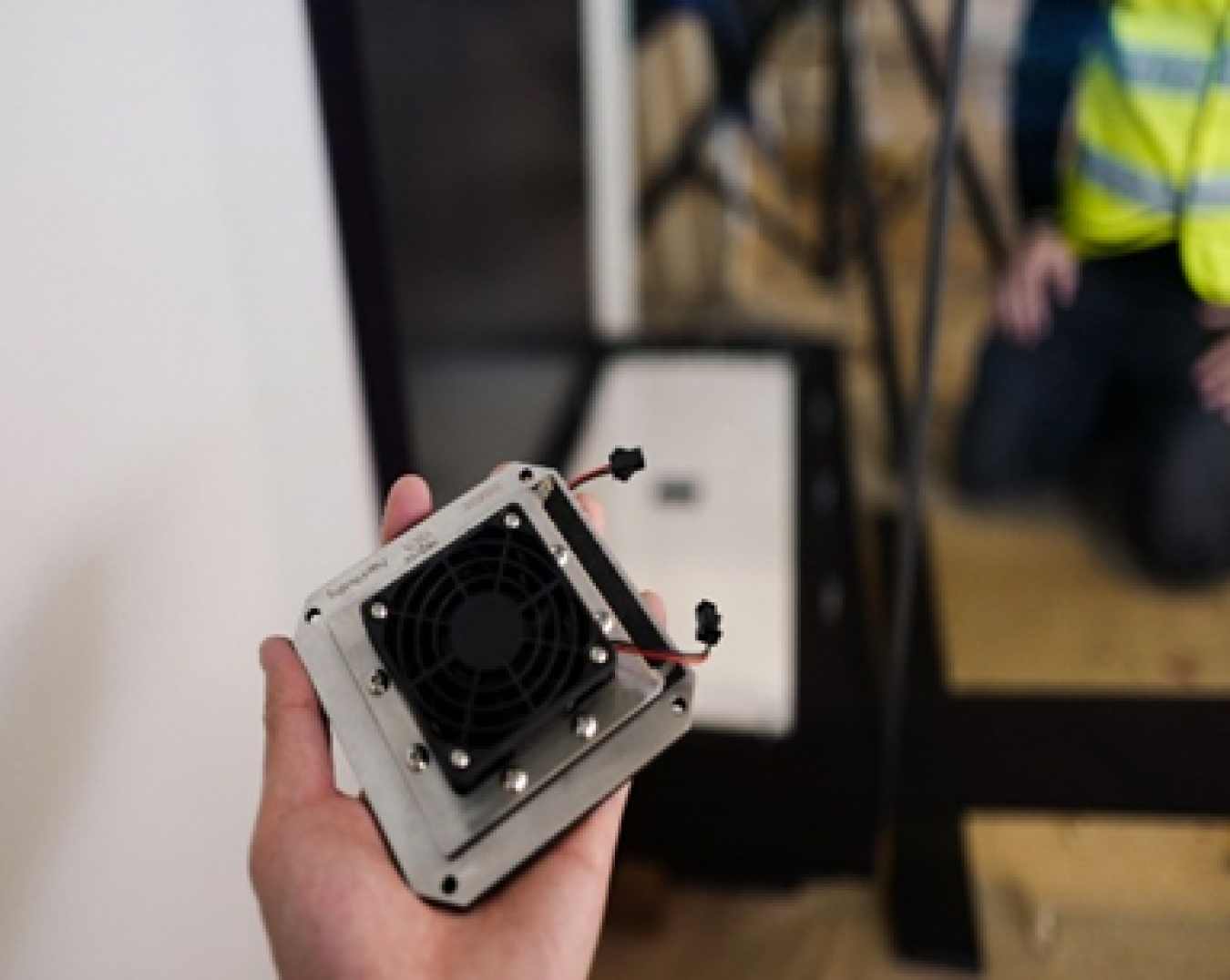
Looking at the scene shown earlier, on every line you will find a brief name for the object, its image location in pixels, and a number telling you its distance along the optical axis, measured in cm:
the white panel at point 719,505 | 97
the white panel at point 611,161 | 148
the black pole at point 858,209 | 129
